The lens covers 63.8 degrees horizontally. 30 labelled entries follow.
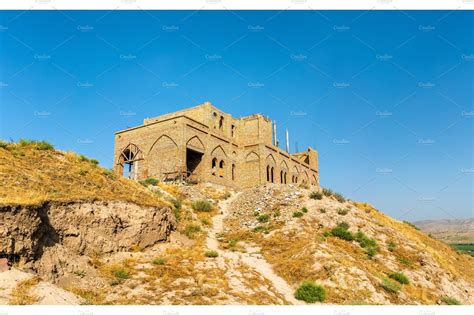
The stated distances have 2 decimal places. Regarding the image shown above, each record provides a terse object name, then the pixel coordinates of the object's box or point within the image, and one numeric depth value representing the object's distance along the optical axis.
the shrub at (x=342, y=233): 20.77
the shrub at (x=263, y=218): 23.53
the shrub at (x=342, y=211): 23.76
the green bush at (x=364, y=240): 20.44
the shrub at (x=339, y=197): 27.05
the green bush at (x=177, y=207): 22.13
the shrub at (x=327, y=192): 27.04
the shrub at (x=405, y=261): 19.29
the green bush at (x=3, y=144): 17.83
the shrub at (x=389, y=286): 14.88
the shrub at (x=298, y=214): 22.76
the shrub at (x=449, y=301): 16.52
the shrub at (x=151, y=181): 30.86
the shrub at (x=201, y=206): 26.08
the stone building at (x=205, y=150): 34.22
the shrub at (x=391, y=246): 20.59
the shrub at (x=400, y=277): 17.00
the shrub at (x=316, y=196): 25.56
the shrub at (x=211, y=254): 17.08
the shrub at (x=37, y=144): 19.48
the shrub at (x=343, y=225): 21.92
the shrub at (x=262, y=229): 21.88
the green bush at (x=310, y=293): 13.65
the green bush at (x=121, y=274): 13.34
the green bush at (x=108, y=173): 20.70
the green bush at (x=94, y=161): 21.72
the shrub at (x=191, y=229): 20.51
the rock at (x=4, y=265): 10.07
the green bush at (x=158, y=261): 15.18
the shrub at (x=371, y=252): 19.27
